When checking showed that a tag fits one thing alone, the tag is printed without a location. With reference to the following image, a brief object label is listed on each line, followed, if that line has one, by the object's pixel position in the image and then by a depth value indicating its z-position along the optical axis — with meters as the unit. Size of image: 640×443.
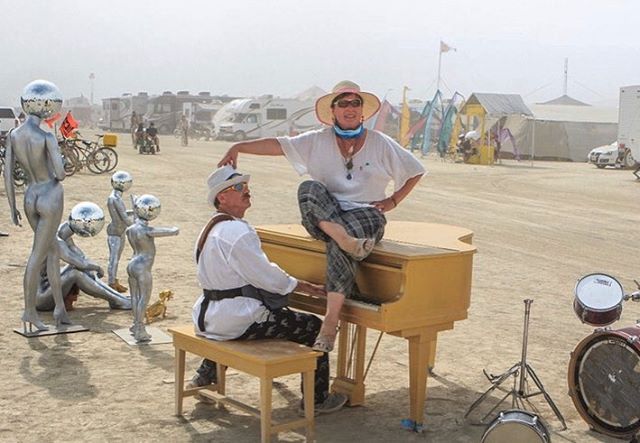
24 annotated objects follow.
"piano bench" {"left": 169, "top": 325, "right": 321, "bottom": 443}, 4.51
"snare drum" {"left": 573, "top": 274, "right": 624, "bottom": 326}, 4.67
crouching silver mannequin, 7.33
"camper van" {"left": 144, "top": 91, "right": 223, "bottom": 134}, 60.88
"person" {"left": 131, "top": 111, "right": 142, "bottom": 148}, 36.84
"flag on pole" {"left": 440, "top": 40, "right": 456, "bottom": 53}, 46.78
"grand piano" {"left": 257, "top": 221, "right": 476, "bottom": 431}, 4.78
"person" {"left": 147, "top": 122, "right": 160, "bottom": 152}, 32.25
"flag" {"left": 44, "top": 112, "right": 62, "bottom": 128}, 6.70
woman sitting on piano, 4.83
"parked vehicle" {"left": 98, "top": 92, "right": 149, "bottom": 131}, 59.71
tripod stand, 4.88
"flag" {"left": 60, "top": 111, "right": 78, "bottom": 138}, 20.31
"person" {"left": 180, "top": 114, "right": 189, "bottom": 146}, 42.97
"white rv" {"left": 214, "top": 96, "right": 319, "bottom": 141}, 48.81
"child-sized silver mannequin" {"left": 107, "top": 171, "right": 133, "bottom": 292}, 7.76
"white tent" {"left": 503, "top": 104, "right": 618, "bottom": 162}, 36.22
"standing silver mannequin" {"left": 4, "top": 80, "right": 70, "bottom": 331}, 6.54
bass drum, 4.74
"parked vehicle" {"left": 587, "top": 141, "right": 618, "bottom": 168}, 30.62
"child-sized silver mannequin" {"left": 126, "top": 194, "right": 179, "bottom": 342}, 6.61
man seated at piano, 4.76
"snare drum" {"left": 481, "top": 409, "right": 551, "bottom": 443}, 4.21
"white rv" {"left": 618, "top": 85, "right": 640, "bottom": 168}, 25.56
